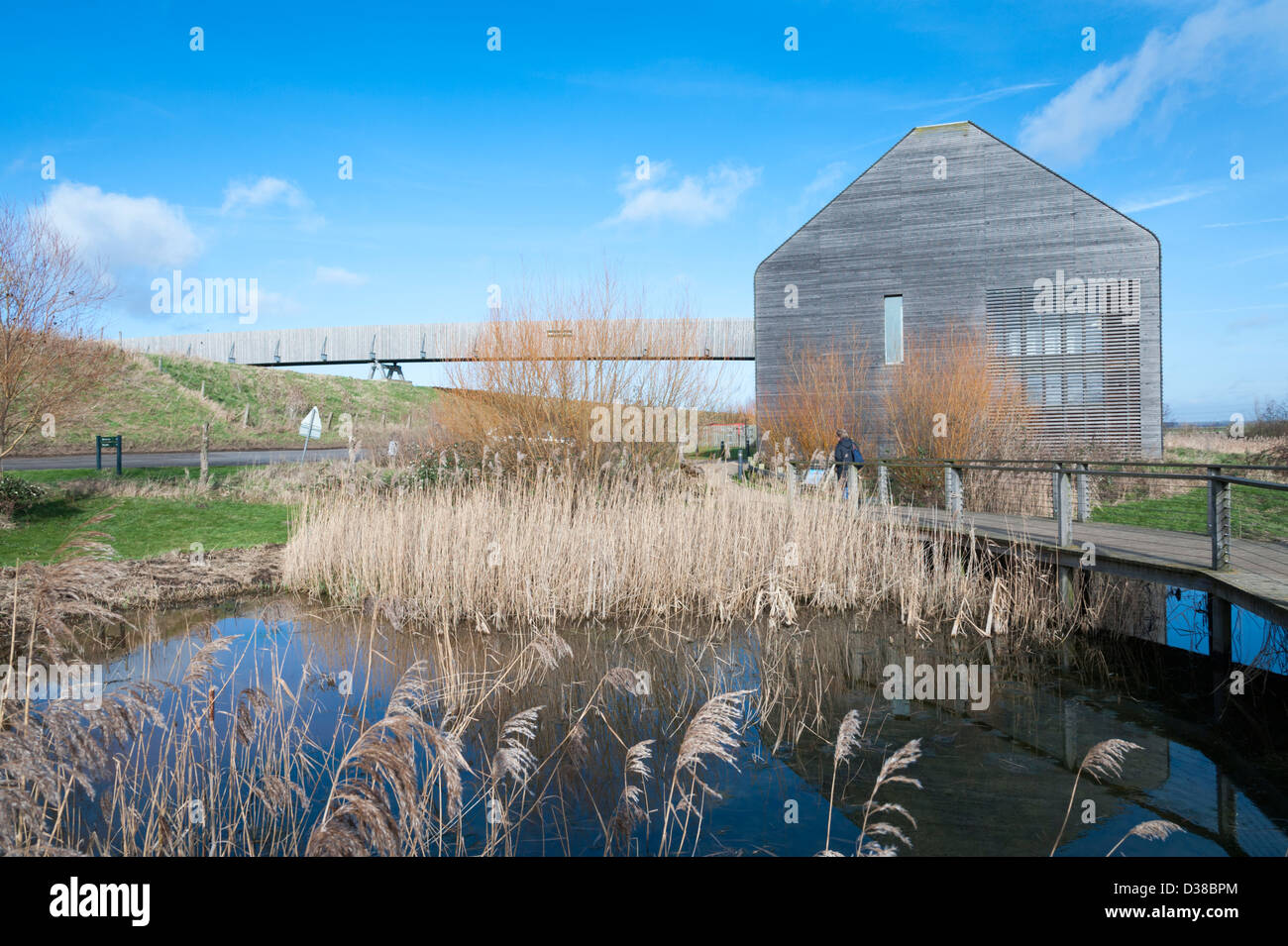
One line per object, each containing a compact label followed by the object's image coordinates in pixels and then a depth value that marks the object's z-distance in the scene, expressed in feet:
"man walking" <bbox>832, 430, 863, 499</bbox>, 44.27
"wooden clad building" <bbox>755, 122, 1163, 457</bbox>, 57.11
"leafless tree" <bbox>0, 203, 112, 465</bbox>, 40.01
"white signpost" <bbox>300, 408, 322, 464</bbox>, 49.78
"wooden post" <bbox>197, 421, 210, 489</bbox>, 49.32
